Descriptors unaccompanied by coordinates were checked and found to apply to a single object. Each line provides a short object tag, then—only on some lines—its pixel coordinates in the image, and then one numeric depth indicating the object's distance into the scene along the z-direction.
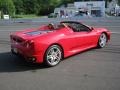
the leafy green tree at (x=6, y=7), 32.96
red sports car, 3.37
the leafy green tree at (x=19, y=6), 45.77
